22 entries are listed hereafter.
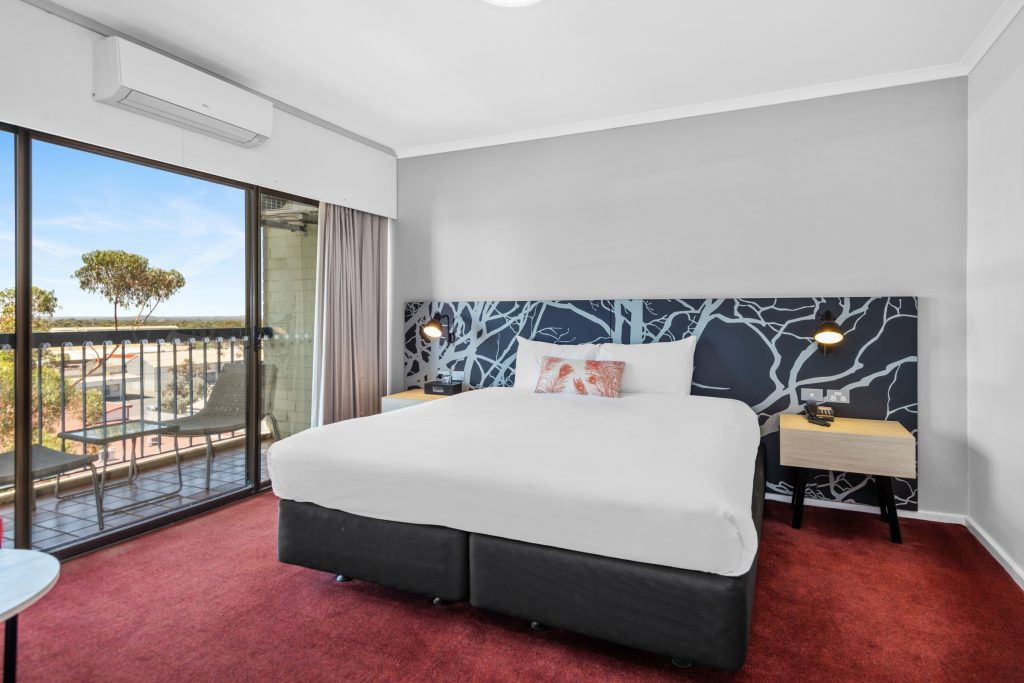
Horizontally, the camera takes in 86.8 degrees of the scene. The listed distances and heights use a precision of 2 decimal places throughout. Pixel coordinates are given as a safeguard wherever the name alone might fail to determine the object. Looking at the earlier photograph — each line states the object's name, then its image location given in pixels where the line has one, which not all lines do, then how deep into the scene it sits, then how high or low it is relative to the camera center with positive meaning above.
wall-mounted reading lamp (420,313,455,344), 4.34 +0.03
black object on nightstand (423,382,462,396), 4.20 -0.44
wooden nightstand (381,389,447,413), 4.05 -0.52
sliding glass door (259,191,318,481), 3.69 +0.18
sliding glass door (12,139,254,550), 2.67 -0.06
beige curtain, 4.05 +0.13
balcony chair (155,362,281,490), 3.47 -0.48
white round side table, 1.28 -0.64
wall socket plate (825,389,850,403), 3.28 -0.39
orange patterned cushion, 3.38 -0.29
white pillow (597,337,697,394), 3.44 -0.23
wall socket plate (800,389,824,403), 3.33 -0.39
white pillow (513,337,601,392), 3.72 -0.16
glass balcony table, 2.88 -0.58
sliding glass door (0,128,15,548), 2.41 -0.01
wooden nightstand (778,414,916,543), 2.78 -0.63
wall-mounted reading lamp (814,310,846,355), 3.08 +0.00
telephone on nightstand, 3.08 -0.47
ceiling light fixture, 2.42 +1.48
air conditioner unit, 2.54 +1.22
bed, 1.64 -0.64
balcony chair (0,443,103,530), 2.45 -0.64
